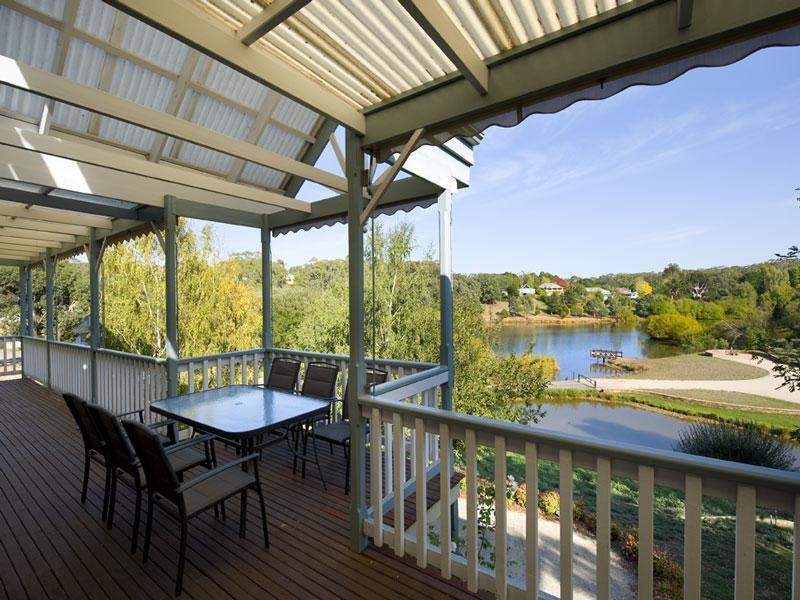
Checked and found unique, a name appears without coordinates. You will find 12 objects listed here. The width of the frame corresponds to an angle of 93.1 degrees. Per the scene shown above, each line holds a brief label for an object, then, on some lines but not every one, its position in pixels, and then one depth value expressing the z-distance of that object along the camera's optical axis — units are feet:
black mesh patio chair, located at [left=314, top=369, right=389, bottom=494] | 10.84
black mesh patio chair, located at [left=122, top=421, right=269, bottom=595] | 6.83
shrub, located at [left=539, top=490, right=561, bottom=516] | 23.02
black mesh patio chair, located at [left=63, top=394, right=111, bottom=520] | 9.18
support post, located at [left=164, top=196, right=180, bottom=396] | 14.33
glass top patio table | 9.21
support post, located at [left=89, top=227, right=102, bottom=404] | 18.75
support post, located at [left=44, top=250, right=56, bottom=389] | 25.07
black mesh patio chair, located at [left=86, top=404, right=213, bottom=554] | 7.97
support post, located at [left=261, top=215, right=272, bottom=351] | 18.03
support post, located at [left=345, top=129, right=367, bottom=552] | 8.24
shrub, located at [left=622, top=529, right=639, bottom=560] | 18.67
